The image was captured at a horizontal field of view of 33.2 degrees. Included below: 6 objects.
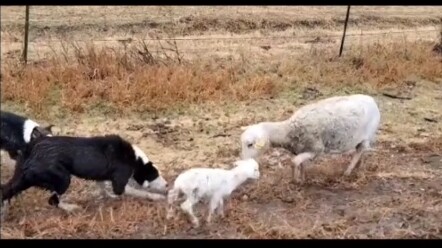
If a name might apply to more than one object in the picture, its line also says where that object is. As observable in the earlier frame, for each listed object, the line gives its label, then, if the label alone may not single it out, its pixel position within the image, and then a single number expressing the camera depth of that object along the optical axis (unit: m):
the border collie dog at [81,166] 3.78
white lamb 3.78
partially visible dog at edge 3.84
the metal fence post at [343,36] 7.73
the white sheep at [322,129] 4.59
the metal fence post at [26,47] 5.22
